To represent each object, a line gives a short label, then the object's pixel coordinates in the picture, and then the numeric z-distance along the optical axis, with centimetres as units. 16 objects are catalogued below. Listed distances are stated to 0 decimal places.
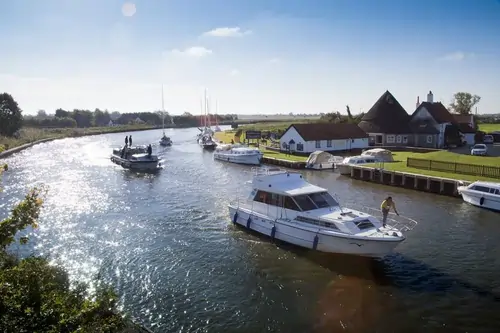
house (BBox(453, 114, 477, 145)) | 6750
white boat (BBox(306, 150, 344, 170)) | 5019
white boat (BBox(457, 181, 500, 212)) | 2922
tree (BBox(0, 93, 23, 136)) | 9250
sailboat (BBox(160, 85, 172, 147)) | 8588
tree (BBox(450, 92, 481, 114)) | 11962
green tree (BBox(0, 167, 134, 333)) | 967
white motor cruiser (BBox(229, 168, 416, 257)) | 1981
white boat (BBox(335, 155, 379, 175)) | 4634
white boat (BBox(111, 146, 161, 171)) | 5260
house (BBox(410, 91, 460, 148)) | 6309
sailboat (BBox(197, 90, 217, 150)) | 8050
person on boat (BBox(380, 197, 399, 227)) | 2144
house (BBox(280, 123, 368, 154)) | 6056
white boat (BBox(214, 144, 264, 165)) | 5684
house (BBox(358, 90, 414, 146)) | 6594
